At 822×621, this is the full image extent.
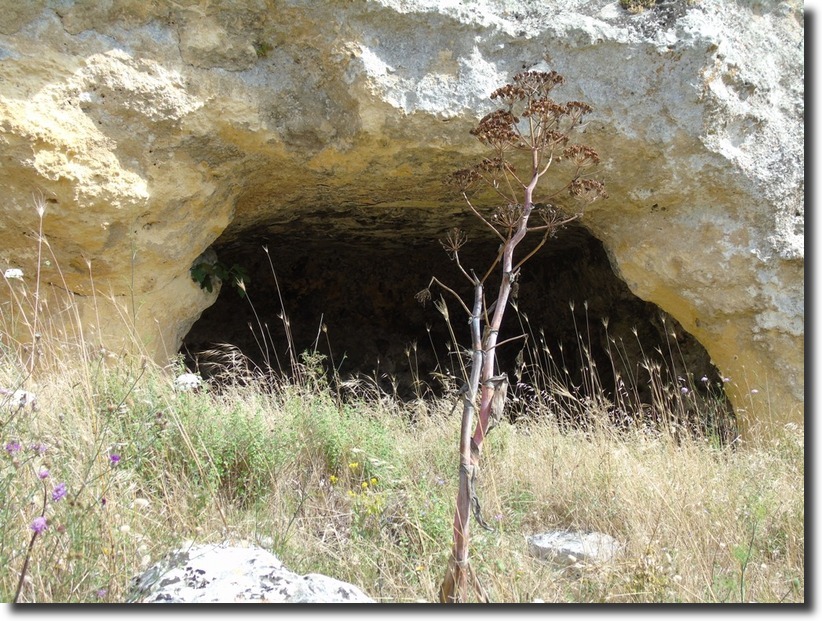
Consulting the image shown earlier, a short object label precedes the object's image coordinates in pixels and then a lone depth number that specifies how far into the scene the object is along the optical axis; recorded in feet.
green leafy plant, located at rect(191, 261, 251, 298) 13.07
